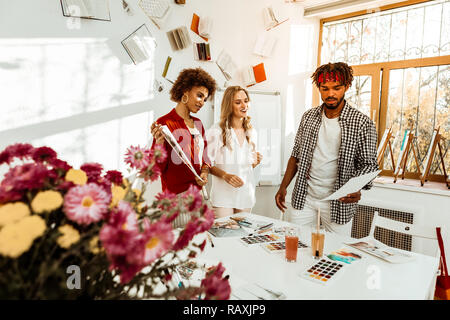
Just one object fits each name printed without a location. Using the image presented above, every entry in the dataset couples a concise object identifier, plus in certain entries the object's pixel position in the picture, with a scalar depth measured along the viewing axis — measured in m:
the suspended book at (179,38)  2.57
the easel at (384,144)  2.94
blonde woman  2.26
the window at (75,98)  1.78
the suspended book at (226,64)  2.98
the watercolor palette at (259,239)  1.47
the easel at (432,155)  2.63
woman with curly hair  1.94
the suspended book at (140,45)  2.27
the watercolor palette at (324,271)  1.09
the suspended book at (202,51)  2.76
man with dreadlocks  1.88
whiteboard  3.24
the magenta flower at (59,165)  0.59
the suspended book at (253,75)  3.23
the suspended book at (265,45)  3.25
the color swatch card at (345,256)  1.28
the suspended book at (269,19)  3.27
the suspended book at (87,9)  1.94
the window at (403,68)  2.89
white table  1.01
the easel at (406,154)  2.82
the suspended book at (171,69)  2.55
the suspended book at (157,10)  2.36
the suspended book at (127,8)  2.23
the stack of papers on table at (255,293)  0.95
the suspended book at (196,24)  2.71
